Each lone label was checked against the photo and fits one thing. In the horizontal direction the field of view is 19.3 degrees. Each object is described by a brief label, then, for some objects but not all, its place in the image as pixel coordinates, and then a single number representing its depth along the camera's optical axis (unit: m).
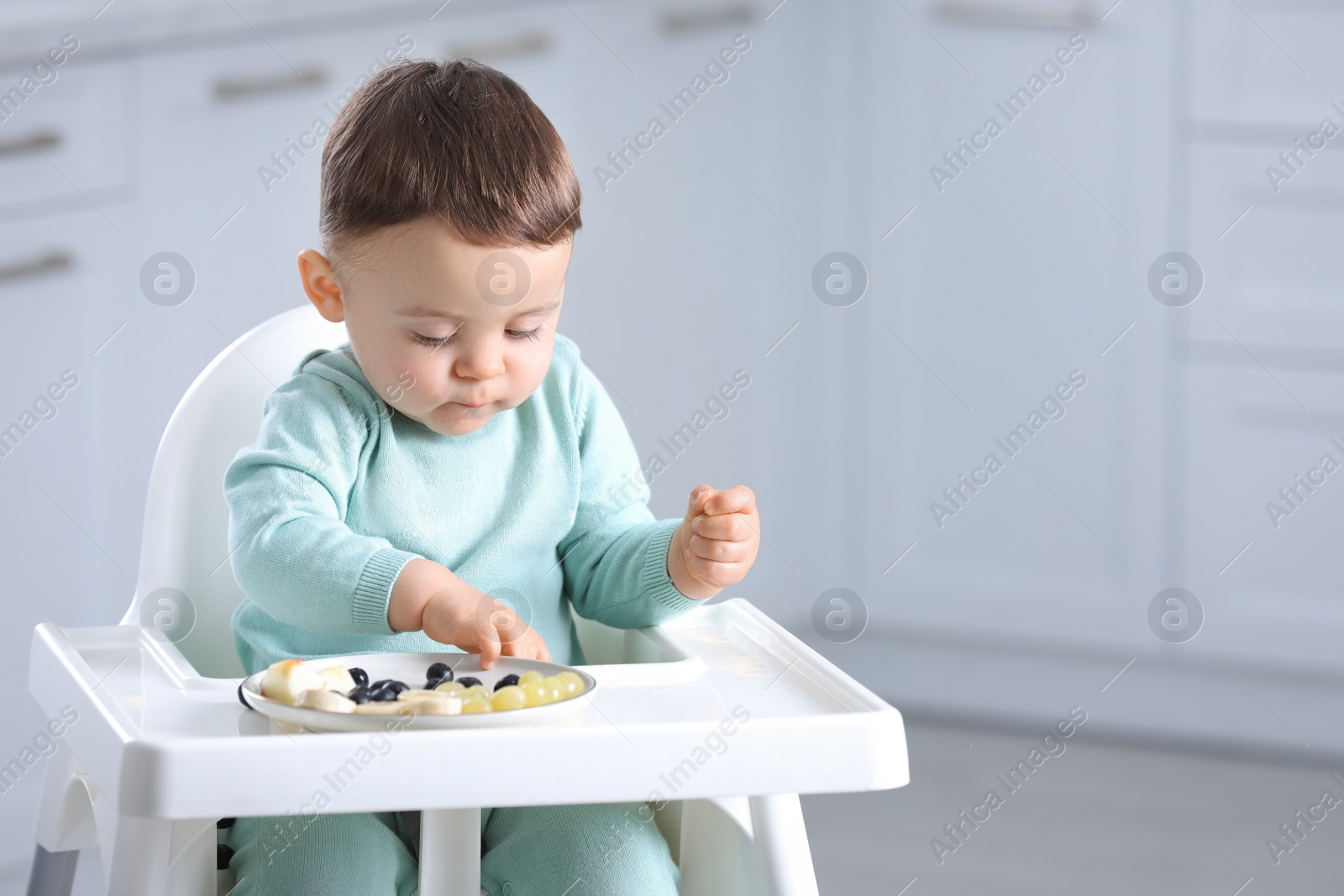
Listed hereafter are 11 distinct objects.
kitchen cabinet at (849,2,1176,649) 3.96
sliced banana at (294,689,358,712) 2.33
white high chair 2.30
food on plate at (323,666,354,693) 2.39
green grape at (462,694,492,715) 2.34
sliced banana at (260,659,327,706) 2.35
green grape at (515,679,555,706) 2.36
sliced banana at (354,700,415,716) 2.32
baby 2.50
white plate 2.32
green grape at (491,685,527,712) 2.34
